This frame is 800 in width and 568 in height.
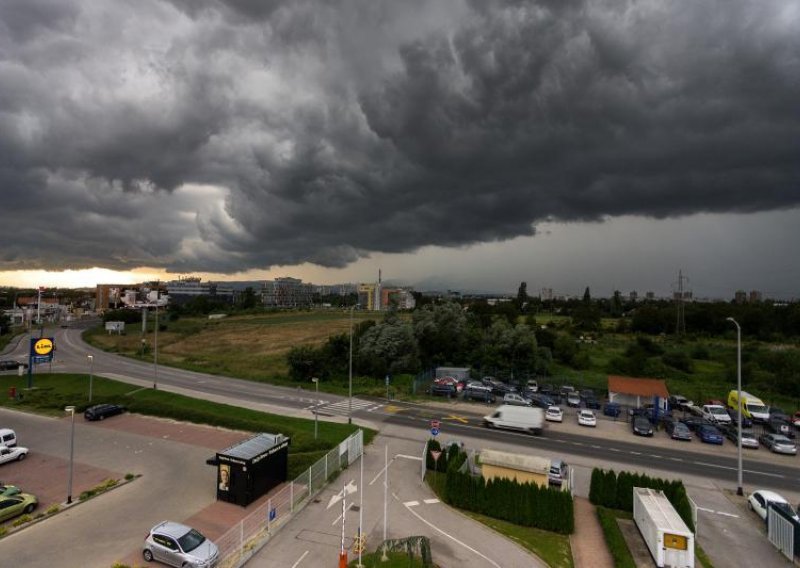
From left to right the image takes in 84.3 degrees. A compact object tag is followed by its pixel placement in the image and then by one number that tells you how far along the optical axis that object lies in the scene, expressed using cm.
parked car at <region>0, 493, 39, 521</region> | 2011
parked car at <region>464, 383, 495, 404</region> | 4622
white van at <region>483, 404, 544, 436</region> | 3500
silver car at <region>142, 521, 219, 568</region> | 1669
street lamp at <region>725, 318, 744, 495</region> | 2517
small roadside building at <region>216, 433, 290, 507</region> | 2248
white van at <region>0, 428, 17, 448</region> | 2818
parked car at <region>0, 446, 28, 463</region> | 2728
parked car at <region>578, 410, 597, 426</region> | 3825
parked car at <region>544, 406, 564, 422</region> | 3912
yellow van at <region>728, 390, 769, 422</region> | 4169
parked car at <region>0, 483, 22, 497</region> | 2090
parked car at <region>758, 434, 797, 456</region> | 3334
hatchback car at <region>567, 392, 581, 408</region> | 4633
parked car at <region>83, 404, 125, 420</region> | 3647
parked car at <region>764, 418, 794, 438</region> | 3803
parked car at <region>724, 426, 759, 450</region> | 3478
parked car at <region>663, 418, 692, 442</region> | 3559
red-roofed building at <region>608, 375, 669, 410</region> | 4306
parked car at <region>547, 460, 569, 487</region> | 2508
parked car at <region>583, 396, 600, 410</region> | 4549
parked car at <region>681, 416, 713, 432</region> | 3869
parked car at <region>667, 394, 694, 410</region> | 4703
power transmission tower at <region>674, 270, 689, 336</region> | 9525
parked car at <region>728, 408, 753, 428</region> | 4108
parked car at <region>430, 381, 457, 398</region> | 4803
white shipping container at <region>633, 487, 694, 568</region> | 1717
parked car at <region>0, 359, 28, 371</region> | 5962
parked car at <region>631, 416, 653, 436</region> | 3634
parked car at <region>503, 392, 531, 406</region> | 4378
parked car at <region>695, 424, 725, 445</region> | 3512
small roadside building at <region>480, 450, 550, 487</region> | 2244
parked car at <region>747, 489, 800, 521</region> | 2216
